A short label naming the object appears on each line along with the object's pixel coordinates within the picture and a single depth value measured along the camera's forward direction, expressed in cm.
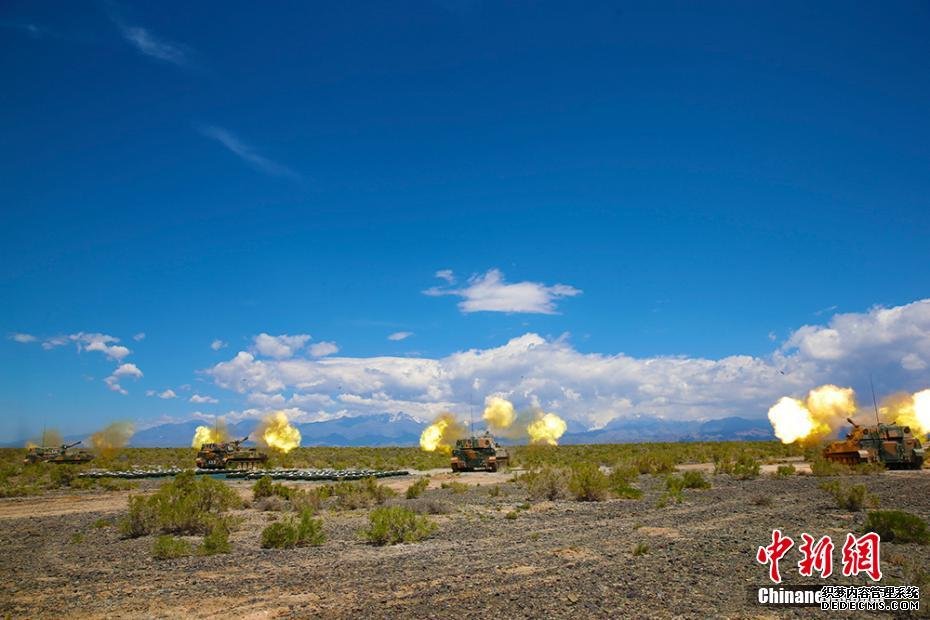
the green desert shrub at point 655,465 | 4144
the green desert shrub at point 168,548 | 1555
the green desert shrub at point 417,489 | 2932
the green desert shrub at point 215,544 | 1603
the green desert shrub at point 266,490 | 2939
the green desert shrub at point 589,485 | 2662
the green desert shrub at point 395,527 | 1730
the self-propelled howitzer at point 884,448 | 3950
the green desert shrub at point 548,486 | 2810
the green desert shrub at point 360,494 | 2626
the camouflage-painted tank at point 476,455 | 5200
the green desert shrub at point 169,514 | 1931
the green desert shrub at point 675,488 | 2533
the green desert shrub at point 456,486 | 3295
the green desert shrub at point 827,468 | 3469
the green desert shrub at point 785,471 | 3623
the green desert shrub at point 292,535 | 1688
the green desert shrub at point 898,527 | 1430
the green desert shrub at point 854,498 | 2019
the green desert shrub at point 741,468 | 3575
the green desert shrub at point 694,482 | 2981
